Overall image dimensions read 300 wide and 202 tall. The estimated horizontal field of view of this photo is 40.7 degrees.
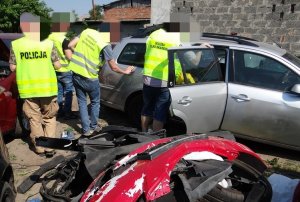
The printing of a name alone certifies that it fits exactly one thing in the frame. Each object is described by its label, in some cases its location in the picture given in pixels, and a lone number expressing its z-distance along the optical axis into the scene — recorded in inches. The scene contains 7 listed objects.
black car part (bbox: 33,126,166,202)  110.9
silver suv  203.5
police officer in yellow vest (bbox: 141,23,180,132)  211.2
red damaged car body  92.3
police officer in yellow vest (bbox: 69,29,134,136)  228.1
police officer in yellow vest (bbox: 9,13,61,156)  201.8
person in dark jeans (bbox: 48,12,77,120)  265.5
